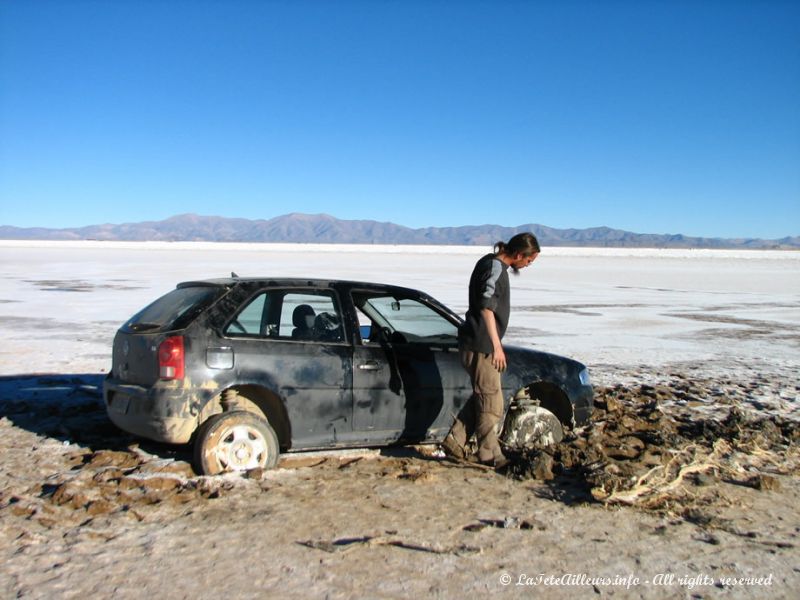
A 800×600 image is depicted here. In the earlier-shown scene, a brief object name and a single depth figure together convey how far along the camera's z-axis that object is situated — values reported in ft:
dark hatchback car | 16.78
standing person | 17.66
